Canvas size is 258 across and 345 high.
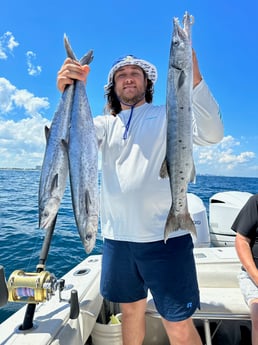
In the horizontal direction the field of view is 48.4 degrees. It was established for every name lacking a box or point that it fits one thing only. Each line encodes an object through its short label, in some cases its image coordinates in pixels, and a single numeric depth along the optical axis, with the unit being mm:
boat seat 2553
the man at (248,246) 2531
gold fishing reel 1938
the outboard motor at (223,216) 4815
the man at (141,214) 1938
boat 1947
